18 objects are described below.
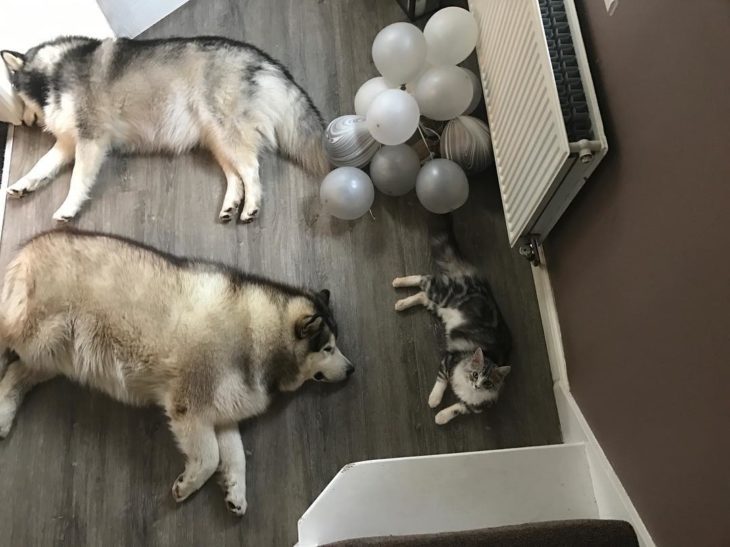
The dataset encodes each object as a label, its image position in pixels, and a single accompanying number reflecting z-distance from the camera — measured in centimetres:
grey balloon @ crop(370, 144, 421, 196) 229
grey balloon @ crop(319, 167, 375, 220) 226
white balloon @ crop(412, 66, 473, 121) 225
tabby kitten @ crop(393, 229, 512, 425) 206
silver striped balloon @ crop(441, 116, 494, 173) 232
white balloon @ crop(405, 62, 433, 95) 238
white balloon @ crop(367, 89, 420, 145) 216
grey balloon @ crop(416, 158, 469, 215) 222
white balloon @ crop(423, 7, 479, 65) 231
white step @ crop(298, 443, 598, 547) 186
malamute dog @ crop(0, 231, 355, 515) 195
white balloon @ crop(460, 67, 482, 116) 239
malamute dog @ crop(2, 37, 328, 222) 250
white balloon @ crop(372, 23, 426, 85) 225
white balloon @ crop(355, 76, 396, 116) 239
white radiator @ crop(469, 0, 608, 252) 164
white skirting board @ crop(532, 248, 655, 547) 170
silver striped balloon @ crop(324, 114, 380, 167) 234
